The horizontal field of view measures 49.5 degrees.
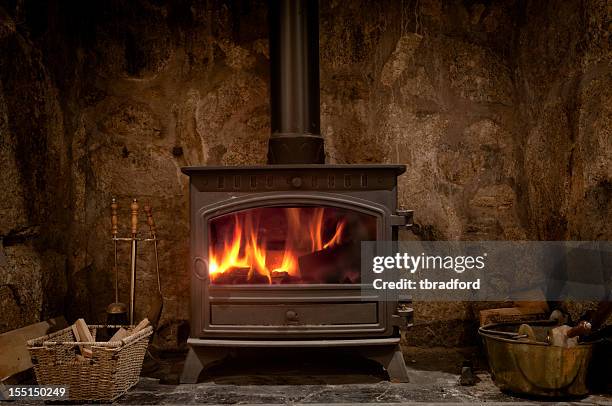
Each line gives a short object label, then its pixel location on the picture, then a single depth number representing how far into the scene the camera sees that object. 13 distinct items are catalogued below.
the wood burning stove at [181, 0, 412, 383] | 2.54
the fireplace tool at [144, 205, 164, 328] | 3.01
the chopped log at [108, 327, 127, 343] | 2.61
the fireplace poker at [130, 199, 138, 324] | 2.96
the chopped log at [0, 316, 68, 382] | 2.47
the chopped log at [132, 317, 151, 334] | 2.60
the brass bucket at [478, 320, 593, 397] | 2.24
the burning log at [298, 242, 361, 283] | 2.62
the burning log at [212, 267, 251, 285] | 2.60
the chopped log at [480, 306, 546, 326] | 2.91
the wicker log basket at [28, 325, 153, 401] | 2.31
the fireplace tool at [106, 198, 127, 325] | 2.86
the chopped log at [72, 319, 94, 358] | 2.52
